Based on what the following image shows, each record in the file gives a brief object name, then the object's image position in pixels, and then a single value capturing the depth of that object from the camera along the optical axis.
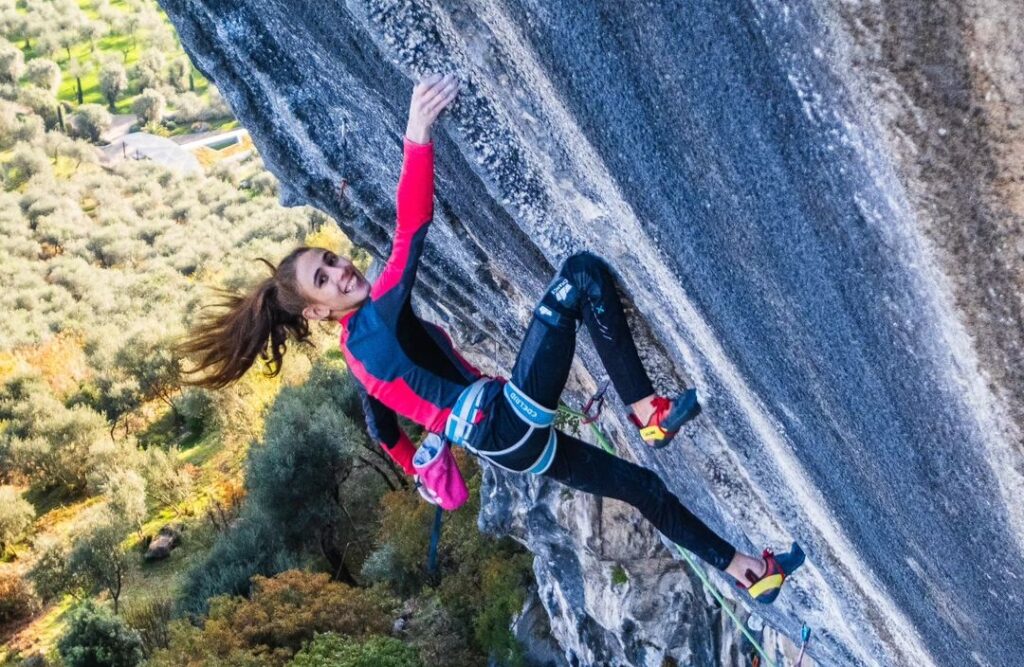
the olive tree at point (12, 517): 23.36
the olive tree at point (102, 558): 21.16
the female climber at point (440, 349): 3.52
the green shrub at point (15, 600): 21.89
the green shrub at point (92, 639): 16.73
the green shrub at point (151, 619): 19.48
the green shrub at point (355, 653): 12.87
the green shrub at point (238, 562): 18.50
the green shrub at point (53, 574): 21.50
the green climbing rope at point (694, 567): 5.57
